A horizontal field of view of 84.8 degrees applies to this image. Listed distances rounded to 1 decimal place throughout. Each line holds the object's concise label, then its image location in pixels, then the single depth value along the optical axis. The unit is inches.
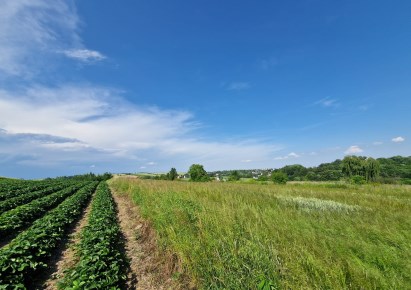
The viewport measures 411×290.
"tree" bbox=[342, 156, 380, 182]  2032.5
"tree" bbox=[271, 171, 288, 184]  1931.2
